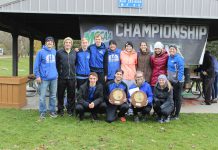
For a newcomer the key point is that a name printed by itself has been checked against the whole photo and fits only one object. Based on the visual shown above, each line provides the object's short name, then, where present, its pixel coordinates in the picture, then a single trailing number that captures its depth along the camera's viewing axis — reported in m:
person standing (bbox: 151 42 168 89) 8.28
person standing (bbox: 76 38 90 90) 8.09
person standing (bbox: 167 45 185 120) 8.11
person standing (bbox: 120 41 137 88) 8.27
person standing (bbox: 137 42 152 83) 8.29
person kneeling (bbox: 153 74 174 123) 7.79
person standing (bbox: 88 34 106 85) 8.20
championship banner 9.88
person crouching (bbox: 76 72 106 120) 7.67
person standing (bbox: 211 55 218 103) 11.18
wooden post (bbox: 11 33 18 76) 12.23
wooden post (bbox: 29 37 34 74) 15.98
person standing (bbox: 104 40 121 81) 8.15
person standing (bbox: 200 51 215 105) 11.05
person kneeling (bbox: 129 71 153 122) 7.85
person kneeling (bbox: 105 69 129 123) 7.76
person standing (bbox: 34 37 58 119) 7.86
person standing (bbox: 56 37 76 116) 8.02
